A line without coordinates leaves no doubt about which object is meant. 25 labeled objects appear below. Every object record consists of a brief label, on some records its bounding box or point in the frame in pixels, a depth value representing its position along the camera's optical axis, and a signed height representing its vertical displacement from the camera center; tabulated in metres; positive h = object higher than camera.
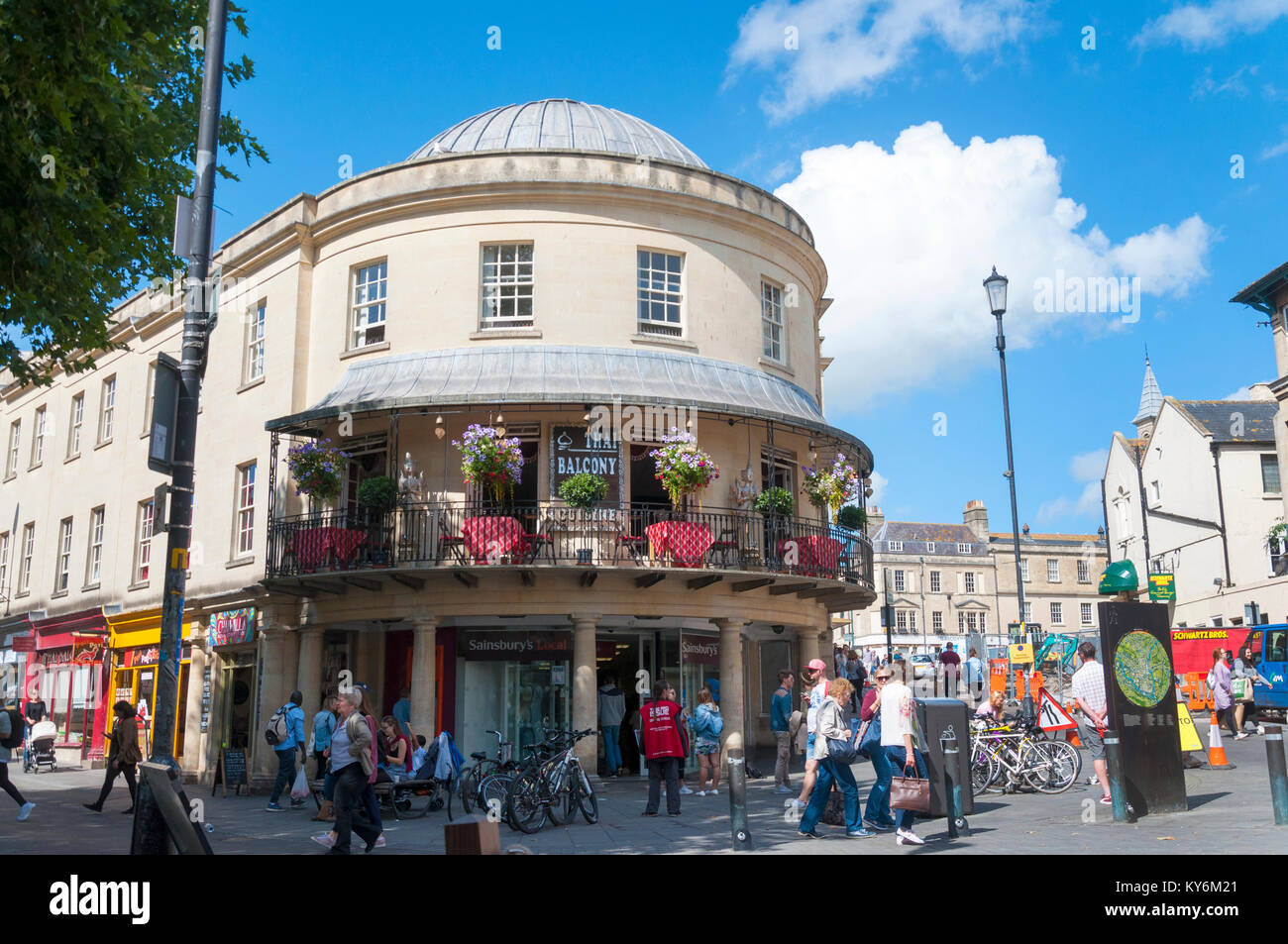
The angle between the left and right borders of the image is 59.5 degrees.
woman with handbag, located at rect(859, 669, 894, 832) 12.12 -0.92
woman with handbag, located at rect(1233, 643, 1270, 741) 23.41 -0.19
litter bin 12.77 -0.56
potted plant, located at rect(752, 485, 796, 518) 20.27 +3.22
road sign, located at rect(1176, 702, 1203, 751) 16.97 -0.81
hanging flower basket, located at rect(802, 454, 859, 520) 21.09 +3.65
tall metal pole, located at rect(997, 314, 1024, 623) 23.03 +4.55
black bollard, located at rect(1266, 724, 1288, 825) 11.29 -0.94
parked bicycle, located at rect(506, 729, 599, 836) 13.54 -1.31
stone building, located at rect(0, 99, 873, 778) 19.56 +4.66
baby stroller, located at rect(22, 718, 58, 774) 27.20 -1.46
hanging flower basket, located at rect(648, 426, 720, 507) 18.97 +3.64
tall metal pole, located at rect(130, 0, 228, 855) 8.67 +2.41
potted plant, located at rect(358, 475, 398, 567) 19.55 +3.23
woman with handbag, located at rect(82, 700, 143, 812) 16.09 -0.77
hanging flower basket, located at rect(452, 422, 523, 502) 18.59 +3.72
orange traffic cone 17.59 -1.16
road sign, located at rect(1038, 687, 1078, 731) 16.09 -0.51
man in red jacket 14.87 -0.80
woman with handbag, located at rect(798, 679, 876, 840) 11.51 -0.70
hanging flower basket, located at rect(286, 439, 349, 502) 20.22 +3.91
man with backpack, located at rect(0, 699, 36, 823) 14.55 -0.68
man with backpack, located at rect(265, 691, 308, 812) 17.77 -0.72
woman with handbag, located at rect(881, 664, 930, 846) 11.12 -0.74
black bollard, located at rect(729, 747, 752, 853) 10.64 -1.16
